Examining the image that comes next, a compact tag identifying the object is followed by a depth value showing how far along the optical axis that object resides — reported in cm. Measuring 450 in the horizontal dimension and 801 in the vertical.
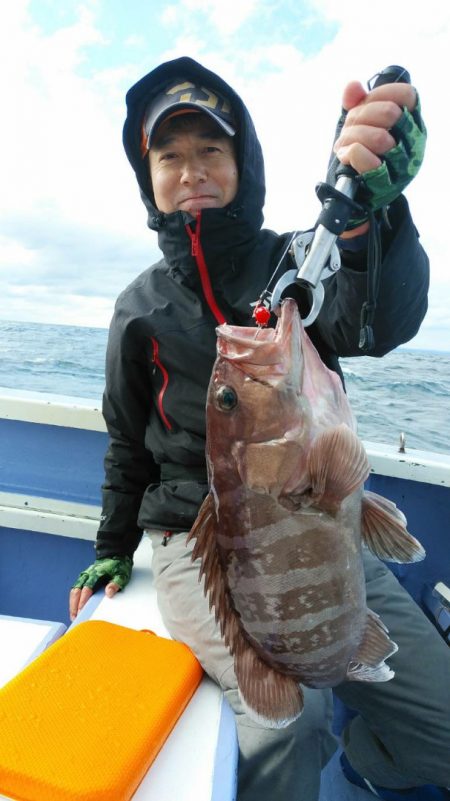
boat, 153
